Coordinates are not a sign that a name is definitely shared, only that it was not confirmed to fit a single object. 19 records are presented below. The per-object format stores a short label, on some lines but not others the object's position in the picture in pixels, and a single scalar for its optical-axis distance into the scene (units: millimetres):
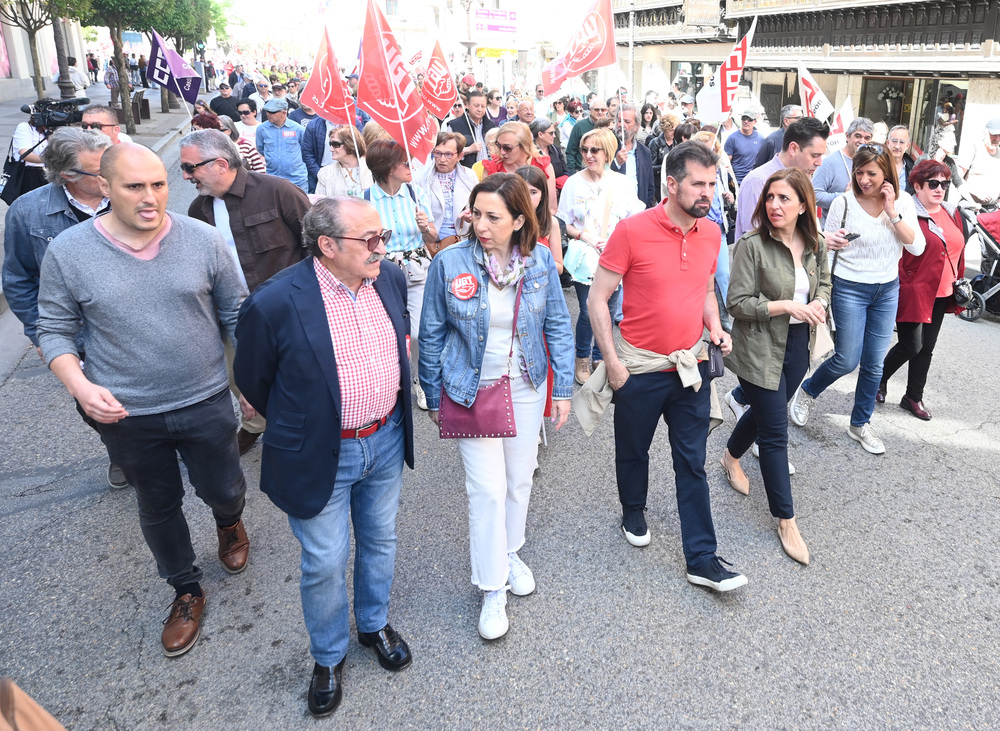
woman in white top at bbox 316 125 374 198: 6426
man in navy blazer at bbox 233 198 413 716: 2553
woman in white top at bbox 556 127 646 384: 5385
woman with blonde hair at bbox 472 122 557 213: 5543
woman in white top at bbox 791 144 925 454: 4352
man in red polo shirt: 3293
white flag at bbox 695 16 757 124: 8675
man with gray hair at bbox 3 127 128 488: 3619
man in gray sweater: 2760
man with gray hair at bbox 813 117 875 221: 5857
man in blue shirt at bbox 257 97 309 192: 9023
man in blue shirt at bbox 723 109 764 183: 9758
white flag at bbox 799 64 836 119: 8312
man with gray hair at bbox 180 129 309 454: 3863
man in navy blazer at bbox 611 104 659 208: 7219
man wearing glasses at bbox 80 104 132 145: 5460
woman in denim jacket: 3012
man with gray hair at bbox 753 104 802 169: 8141
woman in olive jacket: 3586
